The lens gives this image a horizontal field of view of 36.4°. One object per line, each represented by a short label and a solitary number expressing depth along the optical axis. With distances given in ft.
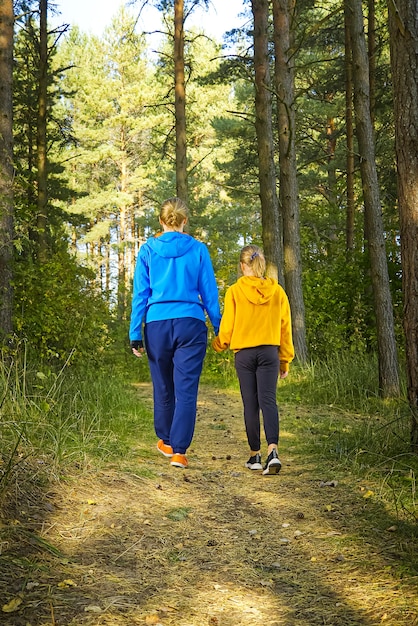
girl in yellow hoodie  17.54
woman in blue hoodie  17.28
